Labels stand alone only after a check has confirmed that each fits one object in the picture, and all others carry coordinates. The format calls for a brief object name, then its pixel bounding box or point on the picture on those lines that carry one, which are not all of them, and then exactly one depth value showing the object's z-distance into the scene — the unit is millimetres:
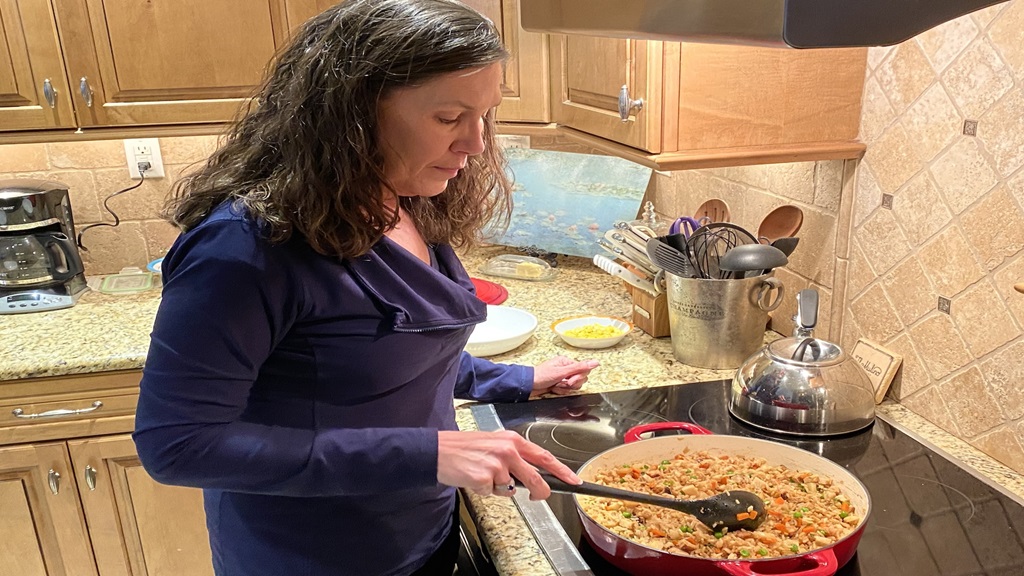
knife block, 1674
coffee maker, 2004
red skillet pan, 888
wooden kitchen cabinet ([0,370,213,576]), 1805
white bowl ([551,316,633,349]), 1639
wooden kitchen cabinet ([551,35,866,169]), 1312
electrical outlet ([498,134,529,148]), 2307
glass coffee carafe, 2039
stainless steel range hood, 603
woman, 819
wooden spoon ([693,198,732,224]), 1726
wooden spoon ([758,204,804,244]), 1543
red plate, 2010
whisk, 1458
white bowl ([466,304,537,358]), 1613
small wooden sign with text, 1342
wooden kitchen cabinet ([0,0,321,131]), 1843
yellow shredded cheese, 1659
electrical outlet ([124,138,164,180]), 2252
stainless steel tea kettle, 1241
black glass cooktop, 959
